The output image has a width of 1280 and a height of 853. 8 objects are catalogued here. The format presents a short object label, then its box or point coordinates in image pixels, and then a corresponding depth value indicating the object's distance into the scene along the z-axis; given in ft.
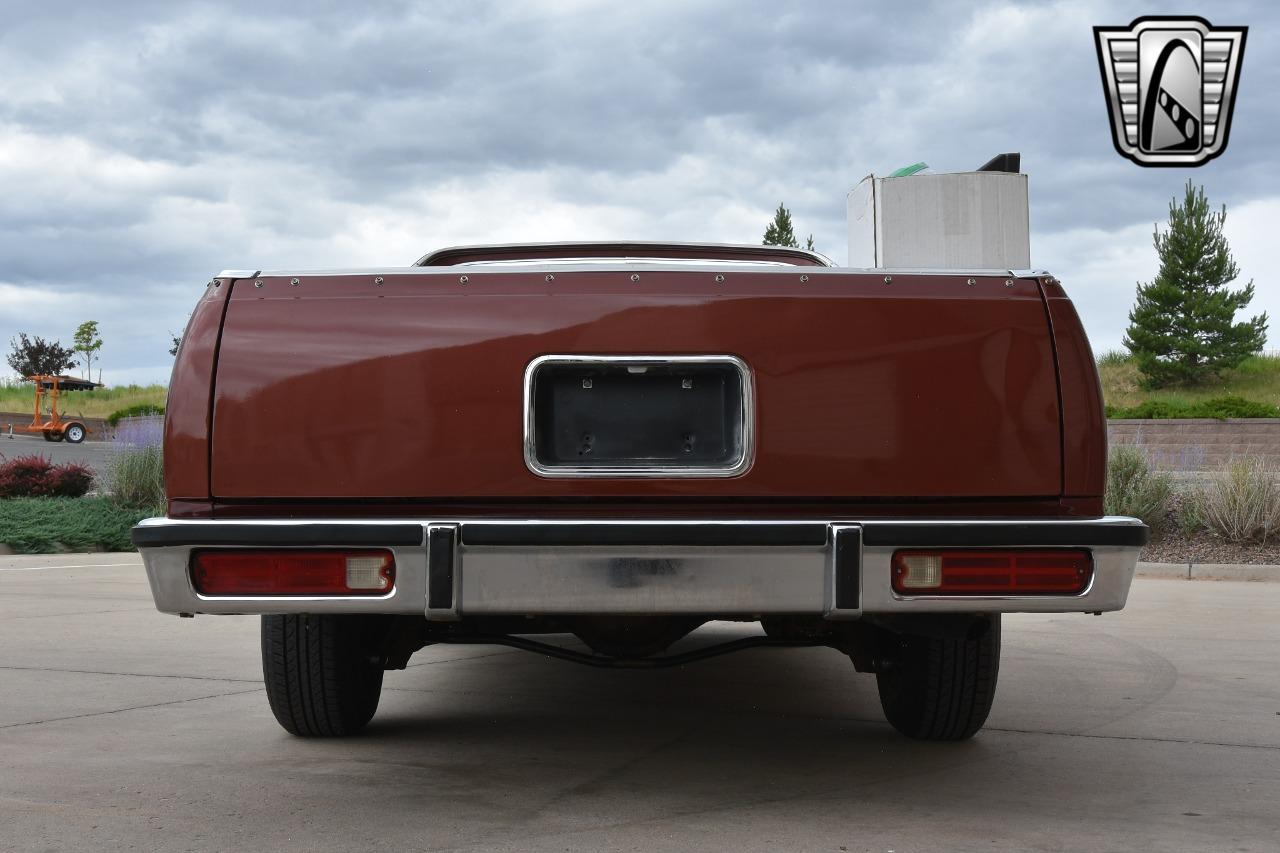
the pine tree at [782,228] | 137.18
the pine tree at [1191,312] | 149.28
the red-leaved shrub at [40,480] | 54.80
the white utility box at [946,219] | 39.75
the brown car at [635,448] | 9.97
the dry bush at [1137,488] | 40.50
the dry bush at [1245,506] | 37.81
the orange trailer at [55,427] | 113.50
